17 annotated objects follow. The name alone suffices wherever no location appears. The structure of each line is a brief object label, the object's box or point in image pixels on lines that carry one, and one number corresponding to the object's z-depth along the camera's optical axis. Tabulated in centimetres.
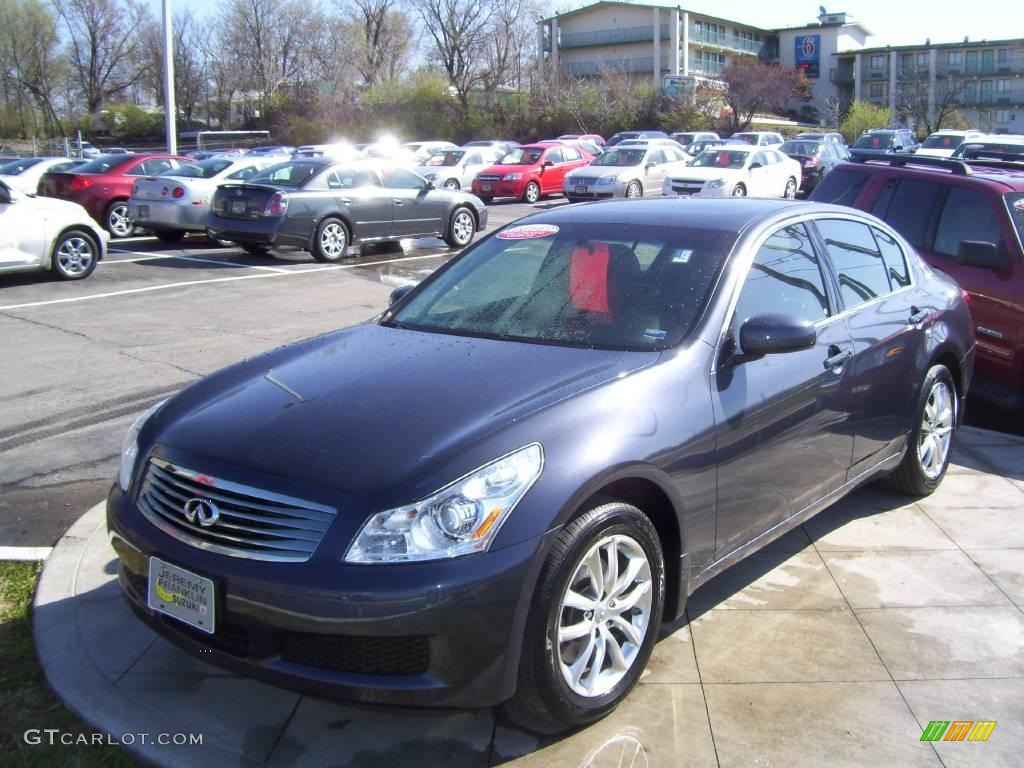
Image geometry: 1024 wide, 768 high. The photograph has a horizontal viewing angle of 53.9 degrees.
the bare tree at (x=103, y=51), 7138
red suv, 716
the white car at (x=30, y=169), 2016
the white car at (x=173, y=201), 1659
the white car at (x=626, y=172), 2516
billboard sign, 8475
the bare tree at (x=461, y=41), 6606
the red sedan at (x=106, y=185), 1745
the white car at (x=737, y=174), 2330
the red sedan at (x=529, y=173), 2777
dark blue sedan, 295
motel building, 7438
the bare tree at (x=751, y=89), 5656
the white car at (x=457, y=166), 2828
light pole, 2622
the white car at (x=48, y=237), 1221
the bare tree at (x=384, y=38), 7112
